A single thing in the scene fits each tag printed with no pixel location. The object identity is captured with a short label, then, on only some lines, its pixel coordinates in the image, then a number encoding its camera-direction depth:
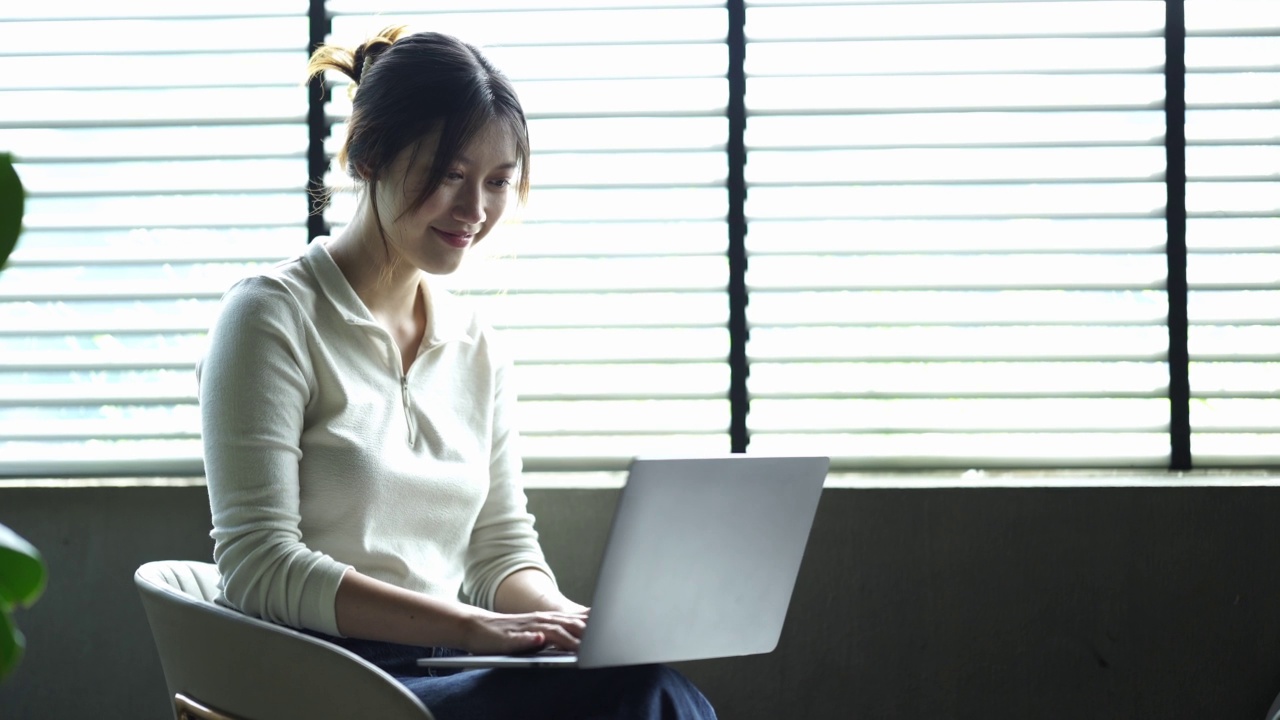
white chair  2.45
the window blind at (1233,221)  3.07
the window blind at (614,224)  3.11
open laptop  2.43
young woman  2.55
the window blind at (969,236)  3.08
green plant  1.72
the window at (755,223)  3.08
